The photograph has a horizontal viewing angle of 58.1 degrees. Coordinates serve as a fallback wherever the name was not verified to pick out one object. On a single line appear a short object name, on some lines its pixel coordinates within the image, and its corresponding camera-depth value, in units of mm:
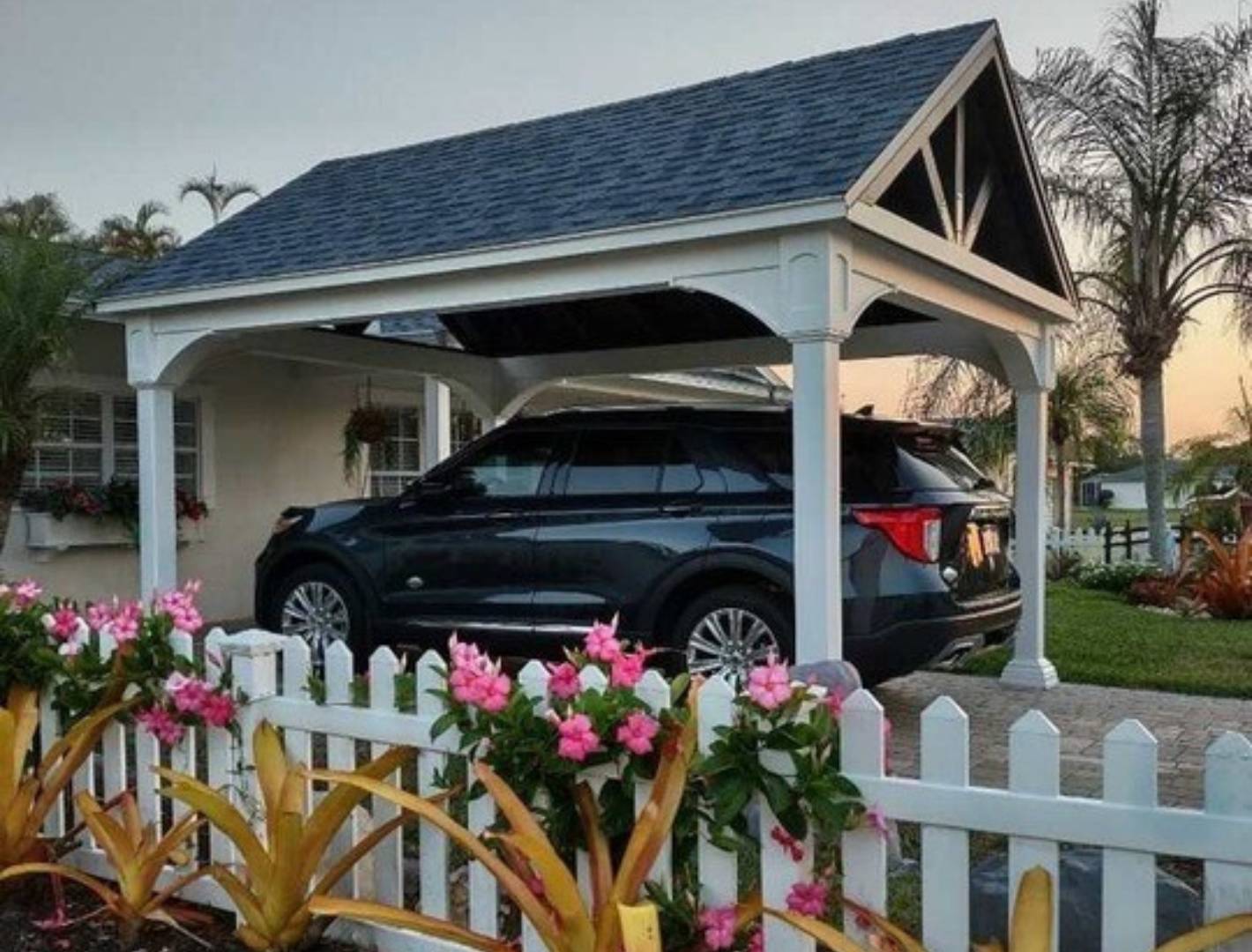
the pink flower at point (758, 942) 2807
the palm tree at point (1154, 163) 14391
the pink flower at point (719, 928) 2660
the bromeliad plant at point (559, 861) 2609
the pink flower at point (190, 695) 3678
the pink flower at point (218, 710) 3660
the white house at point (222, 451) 9828
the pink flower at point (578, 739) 2725
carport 5496
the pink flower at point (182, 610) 3834
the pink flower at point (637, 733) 2703
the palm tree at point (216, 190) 25500
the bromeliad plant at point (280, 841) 3197
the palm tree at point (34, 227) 8438
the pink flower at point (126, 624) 3820
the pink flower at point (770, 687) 2641
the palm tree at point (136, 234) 24609
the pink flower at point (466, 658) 3000
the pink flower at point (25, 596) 4328
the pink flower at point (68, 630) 4070
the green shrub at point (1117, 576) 14578
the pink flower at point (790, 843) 2656
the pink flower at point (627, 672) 2854
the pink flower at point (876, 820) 2605
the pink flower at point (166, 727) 3789
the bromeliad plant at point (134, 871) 3496
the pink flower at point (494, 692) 2891
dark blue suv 6117
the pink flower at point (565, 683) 2889
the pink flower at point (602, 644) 2957
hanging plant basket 11898
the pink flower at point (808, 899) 2604
